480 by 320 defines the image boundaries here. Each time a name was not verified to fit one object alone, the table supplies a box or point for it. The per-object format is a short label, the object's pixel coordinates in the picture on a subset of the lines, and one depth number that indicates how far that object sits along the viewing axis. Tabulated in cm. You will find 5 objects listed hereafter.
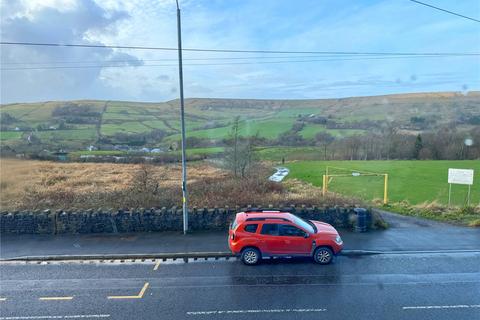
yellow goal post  2003
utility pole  1326
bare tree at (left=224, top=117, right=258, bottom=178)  2792
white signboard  1727
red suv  1069
